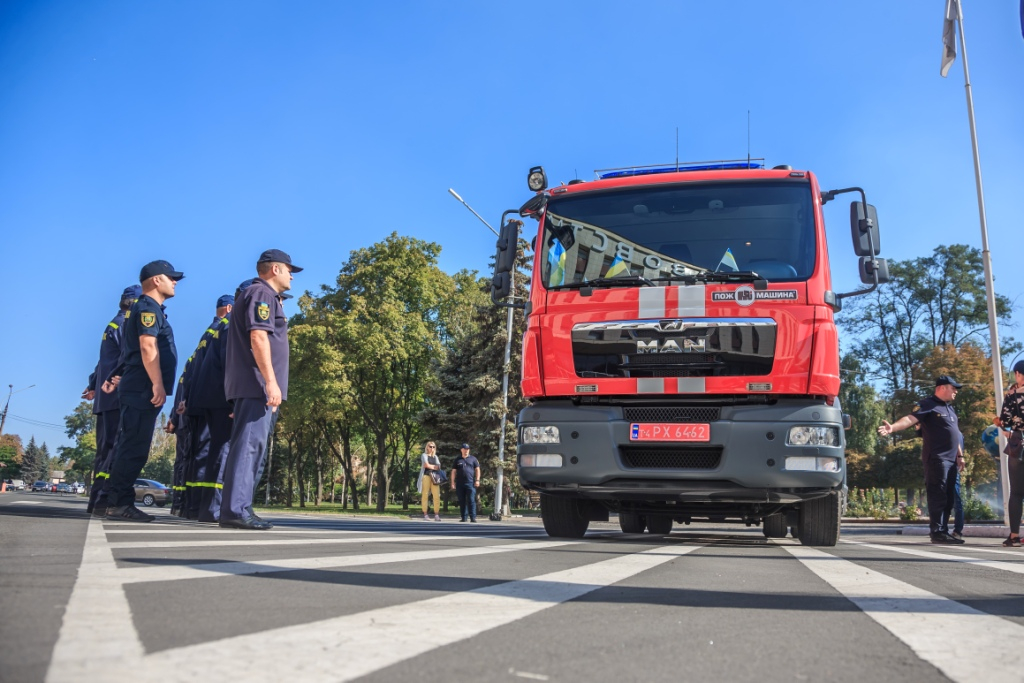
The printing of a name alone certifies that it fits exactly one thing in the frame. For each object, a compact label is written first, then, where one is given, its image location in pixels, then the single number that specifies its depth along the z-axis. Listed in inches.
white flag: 843.4
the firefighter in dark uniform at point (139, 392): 295.9
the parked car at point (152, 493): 1897.1
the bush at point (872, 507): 1197.1
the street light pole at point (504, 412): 1069.1
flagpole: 783.7
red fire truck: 256.5
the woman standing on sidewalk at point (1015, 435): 358.0
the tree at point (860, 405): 2059.5
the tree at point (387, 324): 1481.3
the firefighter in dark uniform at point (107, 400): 342.0
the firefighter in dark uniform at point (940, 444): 390.6
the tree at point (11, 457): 3774.6
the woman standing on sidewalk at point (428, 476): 815.7
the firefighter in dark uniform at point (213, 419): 314.8
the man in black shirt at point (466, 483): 821.9
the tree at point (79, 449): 4680.4
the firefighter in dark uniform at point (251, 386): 243.1
